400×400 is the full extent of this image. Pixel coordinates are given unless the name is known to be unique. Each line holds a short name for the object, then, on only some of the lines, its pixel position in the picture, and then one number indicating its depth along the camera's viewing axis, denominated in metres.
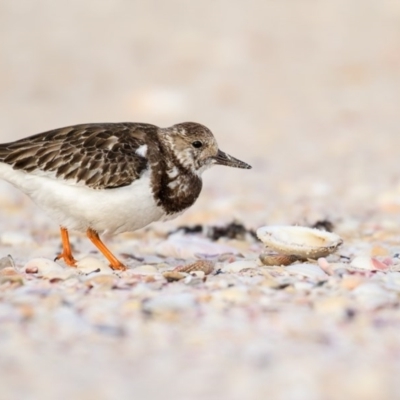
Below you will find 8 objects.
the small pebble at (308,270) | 8.21
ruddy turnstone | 9.24
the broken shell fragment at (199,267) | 8.64
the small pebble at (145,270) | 8.67
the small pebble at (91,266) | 9.29
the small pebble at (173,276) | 8.13
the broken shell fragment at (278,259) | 9.23
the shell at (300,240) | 9.26
